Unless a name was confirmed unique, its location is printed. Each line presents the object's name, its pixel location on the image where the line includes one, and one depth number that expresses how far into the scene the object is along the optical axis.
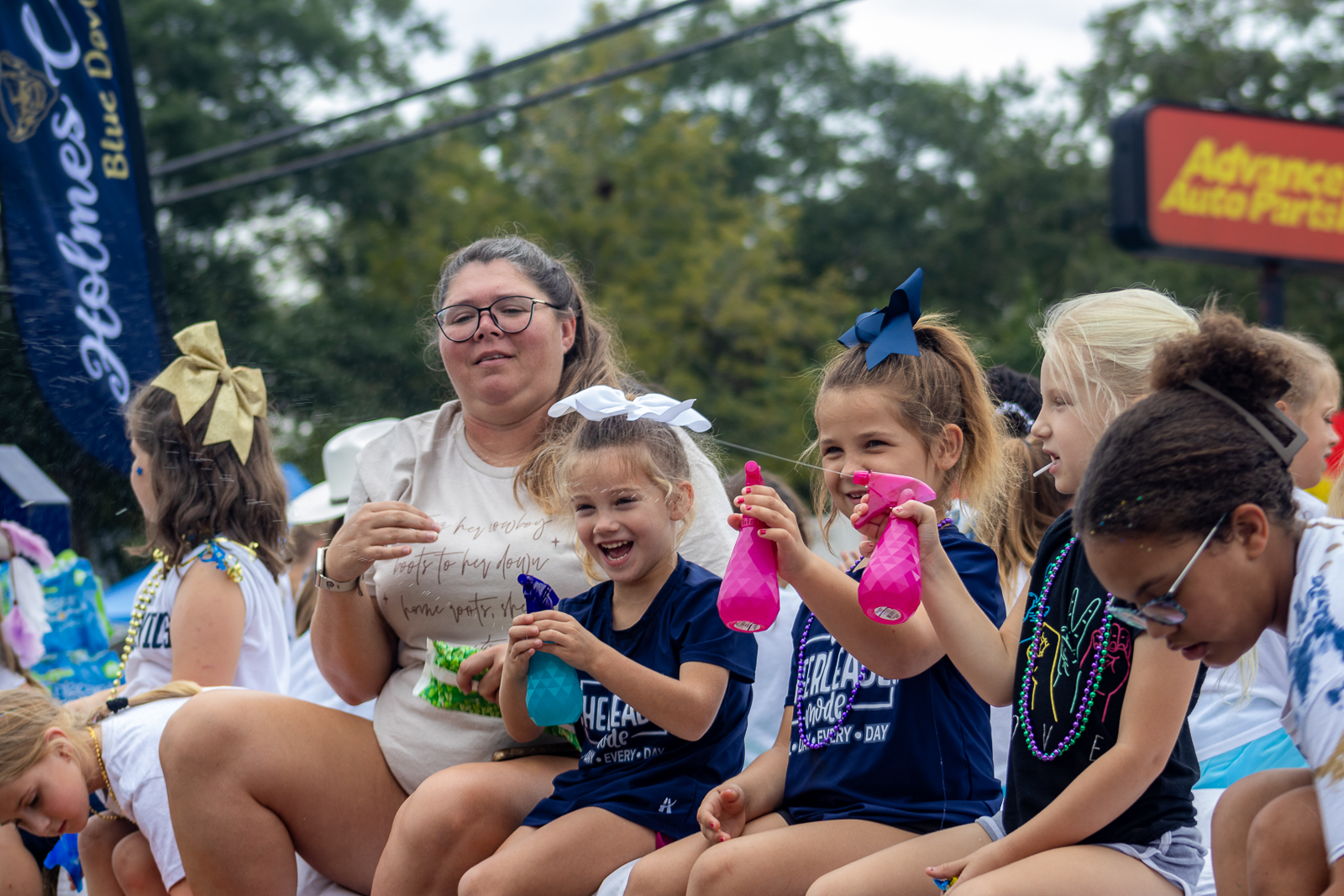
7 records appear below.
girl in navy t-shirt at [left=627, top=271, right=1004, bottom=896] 4.14
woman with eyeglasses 4.98
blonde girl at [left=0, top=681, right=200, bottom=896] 5.55
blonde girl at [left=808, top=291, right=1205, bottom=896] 3.70
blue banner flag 8.77
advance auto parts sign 15.33
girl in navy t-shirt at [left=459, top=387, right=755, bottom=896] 4.48
